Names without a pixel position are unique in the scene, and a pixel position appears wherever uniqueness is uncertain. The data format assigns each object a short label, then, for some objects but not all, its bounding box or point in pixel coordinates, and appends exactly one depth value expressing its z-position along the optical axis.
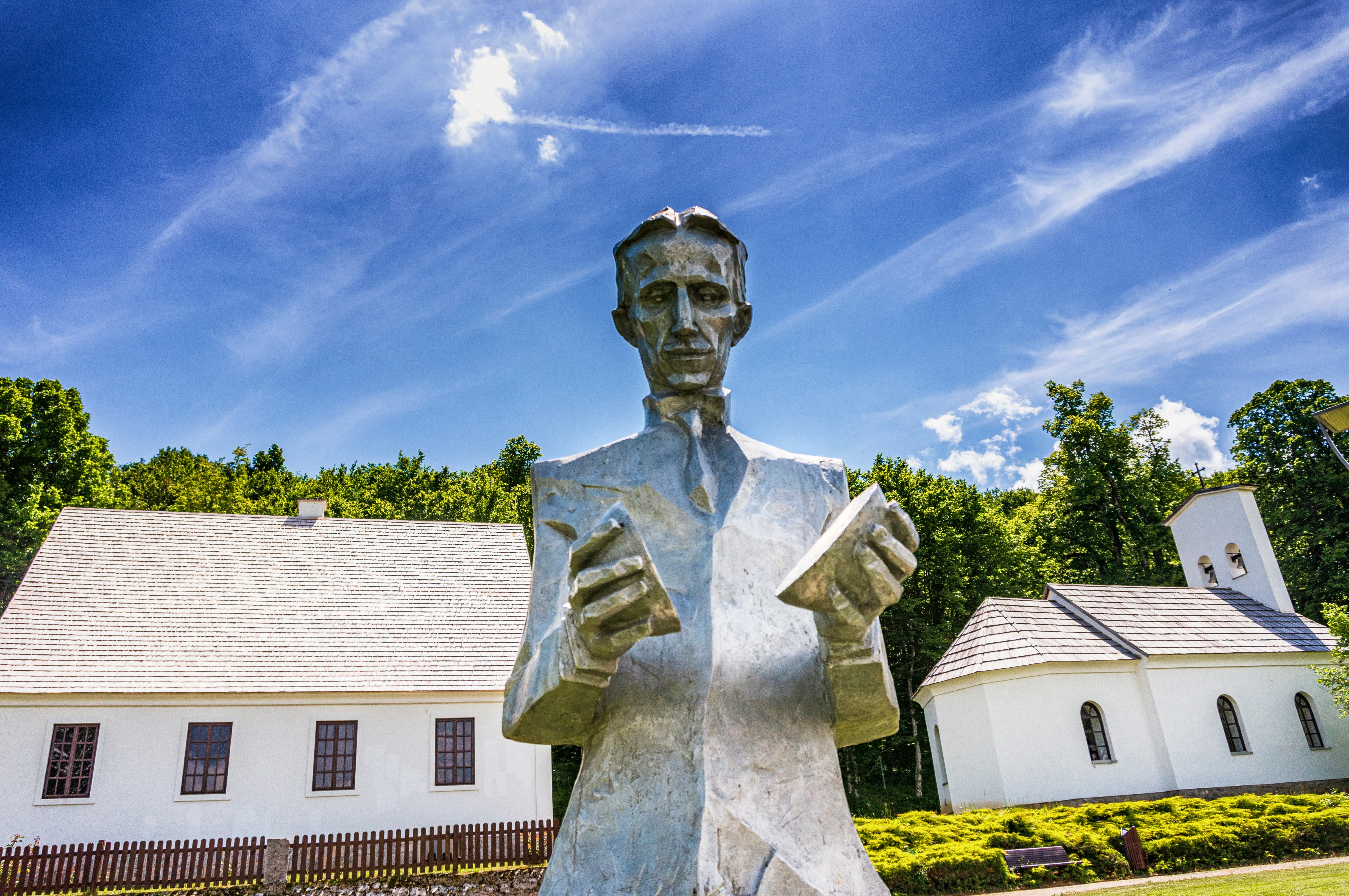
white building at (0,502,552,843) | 19.58
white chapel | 23.39
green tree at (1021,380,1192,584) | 38.84
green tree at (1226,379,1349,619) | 33.31
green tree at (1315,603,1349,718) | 21.41
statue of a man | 2.17
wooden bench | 15.51
